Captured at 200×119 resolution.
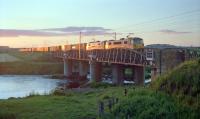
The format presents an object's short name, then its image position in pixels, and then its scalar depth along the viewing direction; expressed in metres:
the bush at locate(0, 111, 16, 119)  16.56
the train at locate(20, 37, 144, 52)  52.42
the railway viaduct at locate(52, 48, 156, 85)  48.13
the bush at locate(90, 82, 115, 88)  46.49
